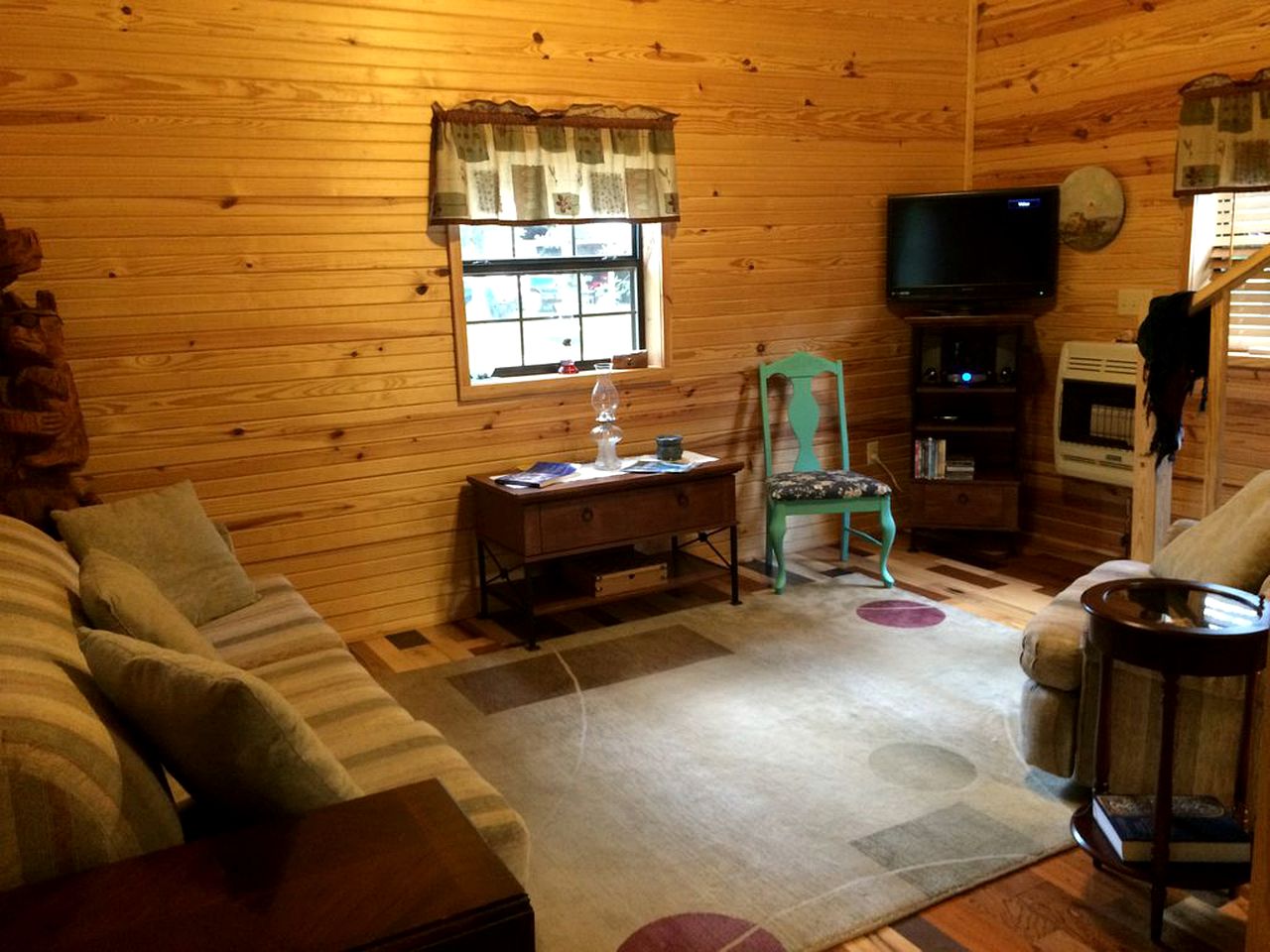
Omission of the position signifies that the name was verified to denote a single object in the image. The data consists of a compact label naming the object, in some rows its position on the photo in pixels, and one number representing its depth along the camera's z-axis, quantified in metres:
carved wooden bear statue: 3.10
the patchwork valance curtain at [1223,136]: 4.11
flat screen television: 4.87
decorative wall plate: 4.70
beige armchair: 2.55
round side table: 2.23
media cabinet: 4.99
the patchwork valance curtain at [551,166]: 4.06
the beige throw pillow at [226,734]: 1.55
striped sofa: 1.43
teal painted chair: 4.58
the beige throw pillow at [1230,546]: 2.65
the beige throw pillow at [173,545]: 3.06
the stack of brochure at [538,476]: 4.04
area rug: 2.44
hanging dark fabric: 3.44
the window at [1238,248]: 4.28
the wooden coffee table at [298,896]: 1.29
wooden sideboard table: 4.00
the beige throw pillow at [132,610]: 2.00
